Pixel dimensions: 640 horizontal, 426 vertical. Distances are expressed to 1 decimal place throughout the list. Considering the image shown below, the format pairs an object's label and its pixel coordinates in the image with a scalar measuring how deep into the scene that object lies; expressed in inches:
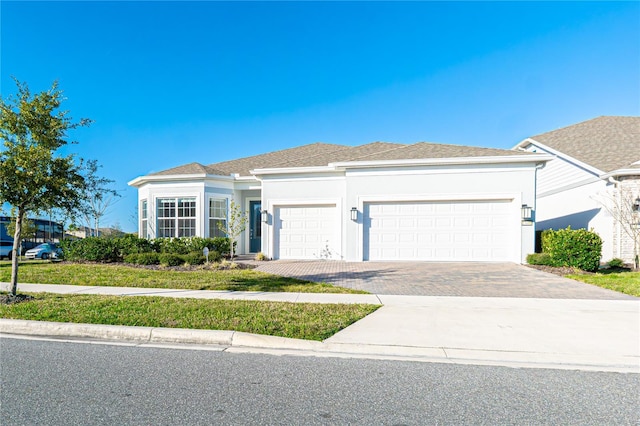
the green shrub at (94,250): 550.0
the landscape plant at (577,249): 431.2
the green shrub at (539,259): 468.2
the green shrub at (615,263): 486.3
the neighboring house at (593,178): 518.9
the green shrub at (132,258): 516.1
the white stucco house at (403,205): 519.8
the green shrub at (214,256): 516.7
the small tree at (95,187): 708.7
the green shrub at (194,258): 498.5
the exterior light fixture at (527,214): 504.1
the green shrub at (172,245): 576.1
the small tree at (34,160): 270.7
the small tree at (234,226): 563.3
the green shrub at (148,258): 507.5
